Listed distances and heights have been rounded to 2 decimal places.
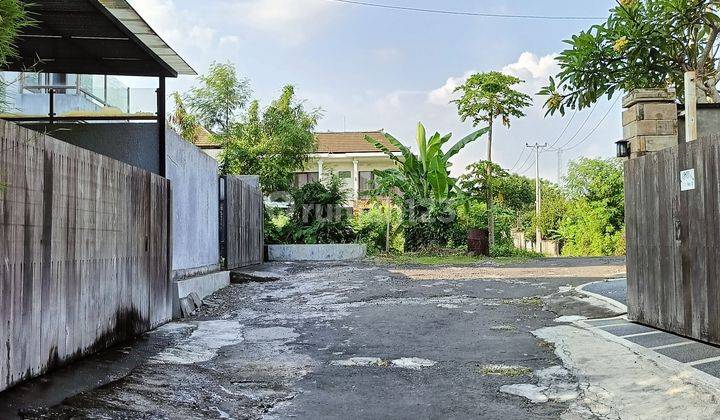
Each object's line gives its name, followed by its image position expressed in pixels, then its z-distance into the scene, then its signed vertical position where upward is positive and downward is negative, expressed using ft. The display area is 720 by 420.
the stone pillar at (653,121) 28.02 +4.19
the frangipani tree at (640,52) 28.89 +7.59
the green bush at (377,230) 75.87 -0.26
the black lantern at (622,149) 29.63 +3.26
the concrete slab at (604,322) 26.50 -3.82
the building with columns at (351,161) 115.44 +11.54
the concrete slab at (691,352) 18.94 -3.69
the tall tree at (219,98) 75.77 +14.76
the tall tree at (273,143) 70.79 +9.25
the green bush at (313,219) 69.21 +1.02
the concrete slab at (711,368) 16.90 -3.69
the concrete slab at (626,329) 24.13 -3.79
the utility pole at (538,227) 125.59 -0.27
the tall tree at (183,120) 74.95 +12.15
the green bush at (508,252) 74.24 -2.89
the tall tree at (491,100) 77.56 +14.25
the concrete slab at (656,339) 21.52 -3.74
